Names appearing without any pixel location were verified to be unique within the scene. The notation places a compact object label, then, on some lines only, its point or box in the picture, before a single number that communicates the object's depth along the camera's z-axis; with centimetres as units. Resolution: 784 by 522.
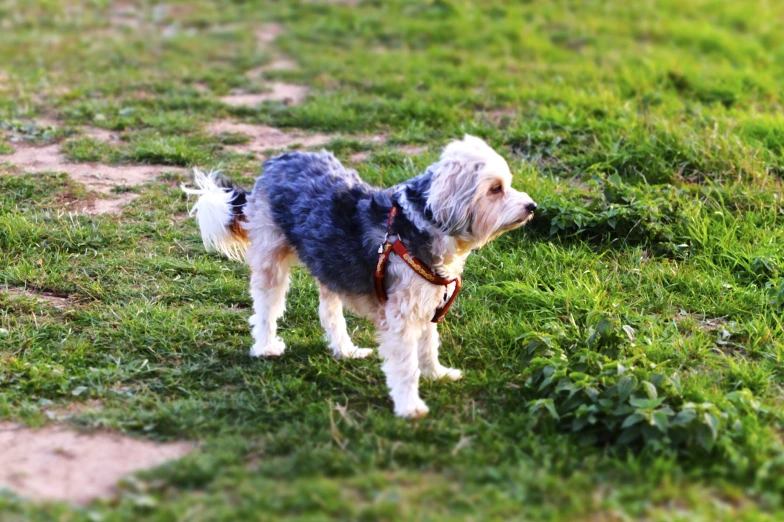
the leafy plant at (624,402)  415
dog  445
